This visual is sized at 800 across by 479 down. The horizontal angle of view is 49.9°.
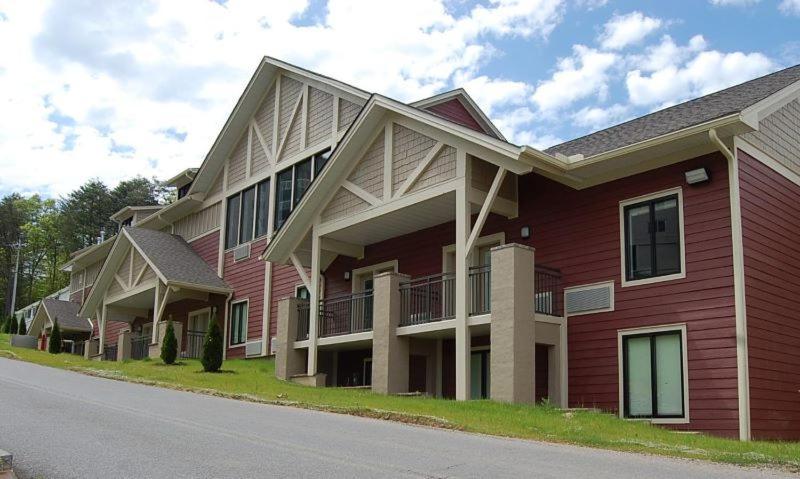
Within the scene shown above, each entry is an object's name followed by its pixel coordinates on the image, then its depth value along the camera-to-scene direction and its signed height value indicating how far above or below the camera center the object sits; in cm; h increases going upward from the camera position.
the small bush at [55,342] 3756 +69
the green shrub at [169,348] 2719 +39
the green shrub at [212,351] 2467 +30
